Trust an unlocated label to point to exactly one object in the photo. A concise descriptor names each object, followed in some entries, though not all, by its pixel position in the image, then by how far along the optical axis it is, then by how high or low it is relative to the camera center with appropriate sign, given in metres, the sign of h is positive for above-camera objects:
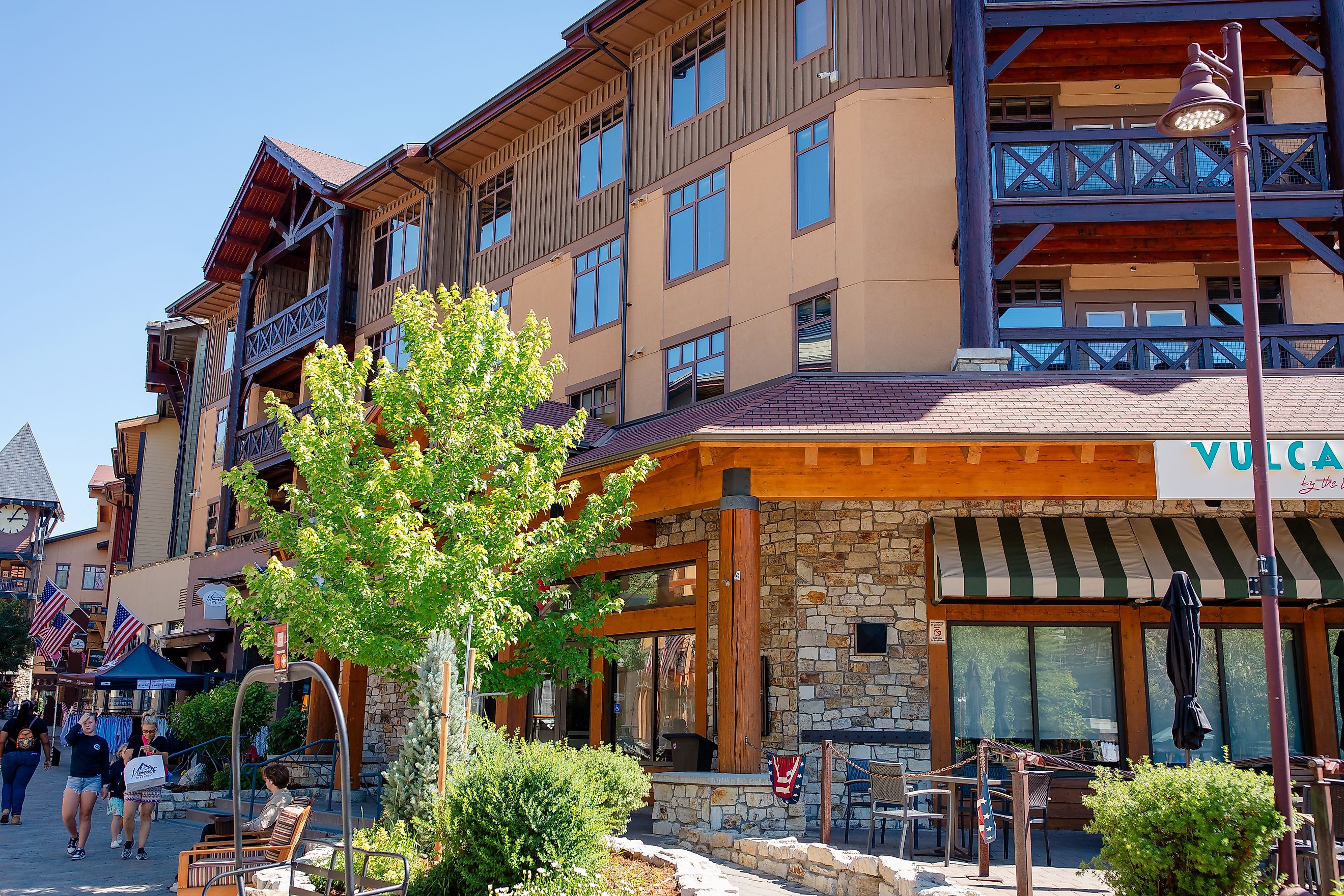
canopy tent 22.94 -0.29
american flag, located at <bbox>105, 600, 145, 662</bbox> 29.08 +0.78
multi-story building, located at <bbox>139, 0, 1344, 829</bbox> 13.10 +4.54
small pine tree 9.64 -0.72
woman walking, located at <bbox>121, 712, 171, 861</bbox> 12.88 -1.79
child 13.50 -1.64
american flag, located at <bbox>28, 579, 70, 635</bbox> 33.31 +1.52
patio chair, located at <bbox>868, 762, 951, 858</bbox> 10.09 -1.09
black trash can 14.14 -1.03
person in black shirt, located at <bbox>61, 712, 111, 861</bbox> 13.30 -1.47
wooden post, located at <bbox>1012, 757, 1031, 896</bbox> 7.92 -1.10
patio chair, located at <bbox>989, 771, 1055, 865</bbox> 9.70 -1.03
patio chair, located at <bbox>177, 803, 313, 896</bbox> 9.05 -1.61
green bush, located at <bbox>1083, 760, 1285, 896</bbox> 6.91 -0.95
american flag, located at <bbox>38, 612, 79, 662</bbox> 31.58 +0.67
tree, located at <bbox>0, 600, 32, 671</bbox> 53.56 +0.96
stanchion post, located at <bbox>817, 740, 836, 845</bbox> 10.96 -1.13
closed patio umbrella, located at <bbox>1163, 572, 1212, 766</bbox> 9.74 +0.18
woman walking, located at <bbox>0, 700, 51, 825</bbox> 16.50 -1.60
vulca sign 11.34 +2.17
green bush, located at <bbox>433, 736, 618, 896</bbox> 7.88 -1.11
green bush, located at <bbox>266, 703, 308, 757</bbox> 20.52 -1.32
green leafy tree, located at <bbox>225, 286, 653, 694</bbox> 11.98 +1.78
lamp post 8.51 +3.87
